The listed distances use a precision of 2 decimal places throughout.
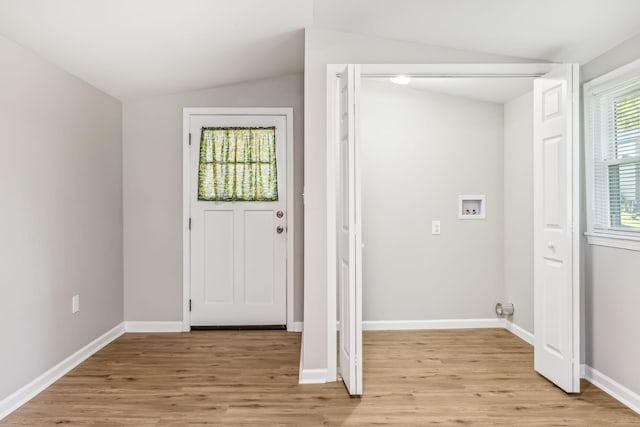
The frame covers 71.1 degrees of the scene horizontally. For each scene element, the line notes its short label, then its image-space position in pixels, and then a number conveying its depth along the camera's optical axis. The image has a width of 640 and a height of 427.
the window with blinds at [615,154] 2.62
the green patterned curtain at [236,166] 4.17
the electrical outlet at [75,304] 3.22
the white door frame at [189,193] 4.16
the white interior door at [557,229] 2.74
